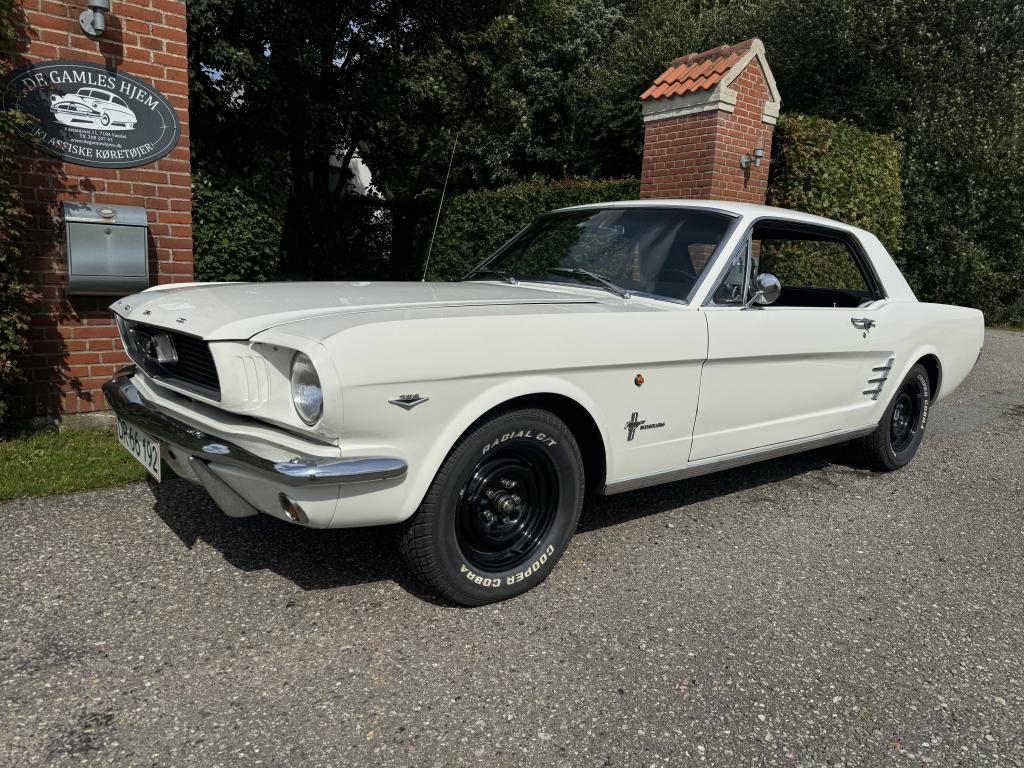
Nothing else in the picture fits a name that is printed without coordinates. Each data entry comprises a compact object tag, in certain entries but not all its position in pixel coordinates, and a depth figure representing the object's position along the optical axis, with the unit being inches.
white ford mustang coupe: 92.0
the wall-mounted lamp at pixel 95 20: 170.4
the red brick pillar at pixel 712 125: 291.4
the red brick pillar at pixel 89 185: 170.6
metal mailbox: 173.9
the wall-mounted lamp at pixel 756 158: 302.5
